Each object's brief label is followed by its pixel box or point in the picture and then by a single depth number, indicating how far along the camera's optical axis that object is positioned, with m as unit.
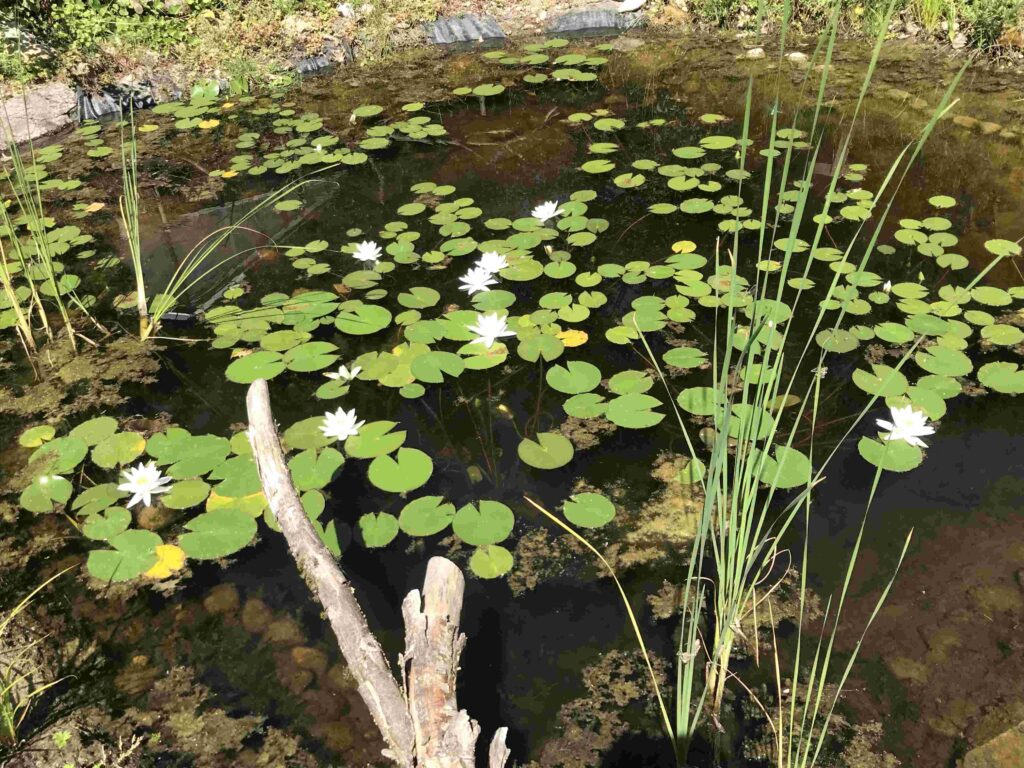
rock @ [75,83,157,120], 4.90
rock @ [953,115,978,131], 4.08
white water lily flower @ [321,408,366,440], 2.18
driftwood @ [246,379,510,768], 1.20
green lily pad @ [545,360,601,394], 2.33
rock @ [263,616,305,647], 1.78
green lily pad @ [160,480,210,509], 2.04
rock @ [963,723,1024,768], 1.46
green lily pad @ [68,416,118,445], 2.26
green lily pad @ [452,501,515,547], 1.89
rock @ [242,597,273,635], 1.81
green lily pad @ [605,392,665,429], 2.18
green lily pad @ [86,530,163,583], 1.85
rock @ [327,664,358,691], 1.68
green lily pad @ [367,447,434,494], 2.05
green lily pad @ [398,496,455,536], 1.92
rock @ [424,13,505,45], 6.05
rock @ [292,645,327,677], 1.72
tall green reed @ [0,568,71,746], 1.49
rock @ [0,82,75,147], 4.64
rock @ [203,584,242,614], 1.85
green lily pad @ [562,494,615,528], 1.94
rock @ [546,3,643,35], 6.04
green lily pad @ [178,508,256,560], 1.89
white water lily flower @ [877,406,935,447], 2.02
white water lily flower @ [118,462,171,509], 2.02
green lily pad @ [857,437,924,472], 2.01
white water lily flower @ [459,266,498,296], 2.73
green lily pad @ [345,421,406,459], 2.15
